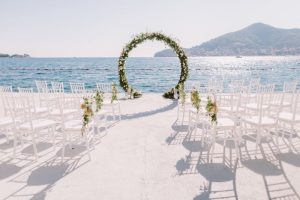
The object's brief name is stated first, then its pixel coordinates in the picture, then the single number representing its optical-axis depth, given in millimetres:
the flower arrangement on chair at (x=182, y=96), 7301
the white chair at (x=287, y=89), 6849
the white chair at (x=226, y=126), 4922
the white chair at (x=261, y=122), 5004
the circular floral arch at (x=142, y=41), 12289
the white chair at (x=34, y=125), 4961
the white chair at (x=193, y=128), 5590
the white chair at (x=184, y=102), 7412
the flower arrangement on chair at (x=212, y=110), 4766
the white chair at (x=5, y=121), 5366
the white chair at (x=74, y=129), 4887
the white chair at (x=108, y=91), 7883
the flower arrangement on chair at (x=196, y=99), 5826
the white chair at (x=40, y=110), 6839
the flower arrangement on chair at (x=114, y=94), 7741
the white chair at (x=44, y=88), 7680
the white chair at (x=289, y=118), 5160
